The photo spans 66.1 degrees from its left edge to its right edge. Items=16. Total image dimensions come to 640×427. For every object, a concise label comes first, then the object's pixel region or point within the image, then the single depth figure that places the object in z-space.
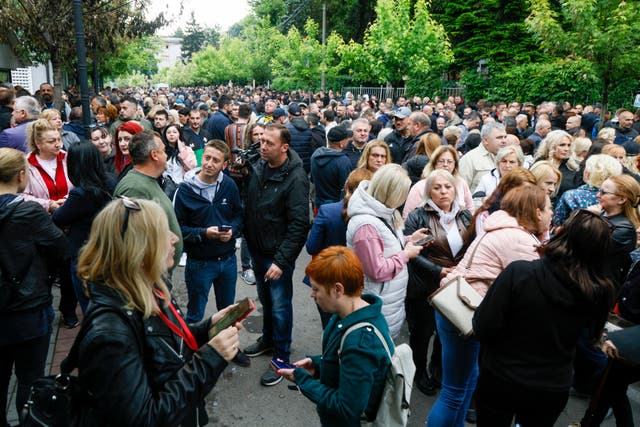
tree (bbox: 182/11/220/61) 104.35
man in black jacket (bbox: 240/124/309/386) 4.36
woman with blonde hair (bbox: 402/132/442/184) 6.05
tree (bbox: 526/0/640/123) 11.21
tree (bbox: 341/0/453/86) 19.14
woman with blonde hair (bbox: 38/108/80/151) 6.28
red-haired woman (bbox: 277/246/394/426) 2.30
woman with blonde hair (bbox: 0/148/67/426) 3.07
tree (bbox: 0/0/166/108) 9.86
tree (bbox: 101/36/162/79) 21.79
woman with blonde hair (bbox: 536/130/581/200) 6.14
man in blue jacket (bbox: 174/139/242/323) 4.42
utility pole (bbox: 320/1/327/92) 26.81
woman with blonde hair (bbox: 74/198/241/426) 1.83
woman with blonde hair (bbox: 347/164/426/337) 3.51
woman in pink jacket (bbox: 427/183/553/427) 3.10
